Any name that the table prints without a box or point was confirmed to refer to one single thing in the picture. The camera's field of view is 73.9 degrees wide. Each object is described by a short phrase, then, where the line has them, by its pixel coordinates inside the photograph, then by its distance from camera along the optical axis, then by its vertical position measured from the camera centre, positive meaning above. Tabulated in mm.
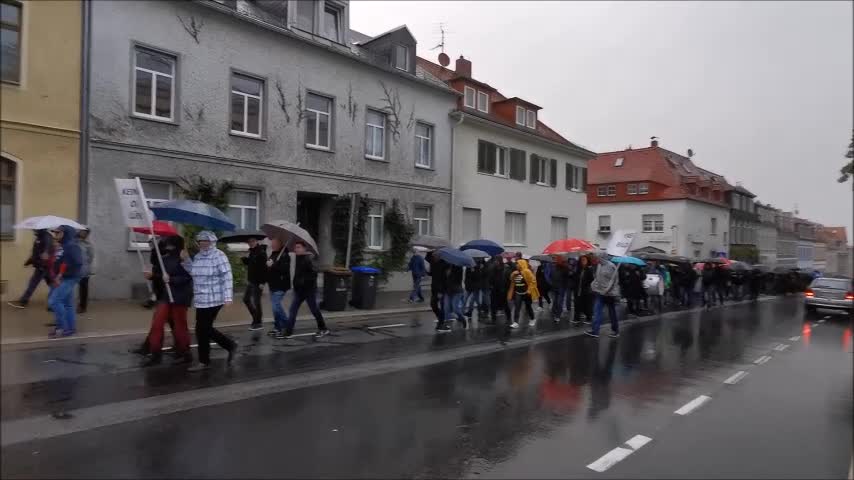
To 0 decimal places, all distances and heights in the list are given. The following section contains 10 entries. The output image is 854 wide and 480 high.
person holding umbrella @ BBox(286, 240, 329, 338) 9984 -559
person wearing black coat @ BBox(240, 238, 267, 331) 10508 -471
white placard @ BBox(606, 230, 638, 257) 13445 +231
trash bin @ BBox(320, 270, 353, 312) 14383 -1052
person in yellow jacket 13633 -857
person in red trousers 7168 -735
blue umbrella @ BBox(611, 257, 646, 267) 16953 -279
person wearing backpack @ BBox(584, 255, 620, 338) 12320 -781
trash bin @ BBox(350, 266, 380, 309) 15461 -1068
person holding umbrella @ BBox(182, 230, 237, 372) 7180 -487
